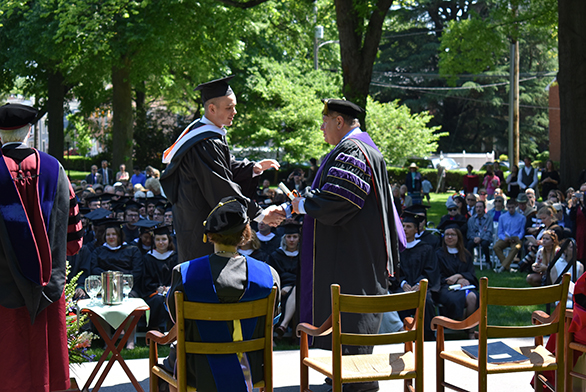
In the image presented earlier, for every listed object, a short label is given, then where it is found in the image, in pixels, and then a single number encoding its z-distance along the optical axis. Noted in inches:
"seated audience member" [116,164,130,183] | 751.7
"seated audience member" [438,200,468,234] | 451.2
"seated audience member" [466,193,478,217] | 546.4
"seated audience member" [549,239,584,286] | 307.4
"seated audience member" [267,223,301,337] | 315.0
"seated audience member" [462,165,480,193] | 836.6
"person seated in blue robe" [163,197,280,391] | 128.3
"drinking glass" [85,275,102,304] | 179.5
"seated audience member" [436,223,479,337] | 300.5
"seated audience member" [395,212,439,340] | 300.4
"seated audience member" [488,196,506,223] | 490.0
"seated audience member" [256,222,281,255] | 364.2
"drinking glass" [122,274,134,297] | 180.5
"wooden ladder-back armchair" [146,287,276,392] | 126.6
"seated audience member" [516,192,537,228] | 482.2
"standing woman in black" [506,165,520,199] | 729.6
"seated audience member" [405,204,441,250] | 347.9
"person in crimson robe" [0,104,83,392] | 135.8
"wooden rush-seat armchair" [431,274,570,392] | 146.0
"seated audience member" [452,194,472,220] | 538.9
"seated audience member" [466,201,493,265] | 473.1
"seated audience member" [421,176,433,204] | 871.1
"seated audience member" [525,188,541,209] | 500.3
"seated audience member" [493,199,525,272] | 454.9
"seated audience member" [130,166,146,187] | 755.4
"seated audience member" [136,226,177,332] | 295.3
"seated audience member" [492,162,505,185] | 819.4
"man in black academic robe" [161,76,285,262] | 165.0
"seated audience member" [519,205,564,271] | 404.5
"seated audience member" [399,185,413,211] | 635.3
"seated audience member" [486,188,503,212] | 501.0
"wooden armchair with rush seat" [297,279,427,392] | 141.2
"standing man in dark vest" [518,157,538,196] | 726.5
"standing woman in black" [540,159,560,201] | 675.4
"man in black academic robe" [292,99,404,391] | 170.1
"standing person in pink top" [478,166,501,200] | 736.4
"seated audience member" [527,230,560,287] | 343.6
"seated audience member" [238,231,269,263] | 326.6
